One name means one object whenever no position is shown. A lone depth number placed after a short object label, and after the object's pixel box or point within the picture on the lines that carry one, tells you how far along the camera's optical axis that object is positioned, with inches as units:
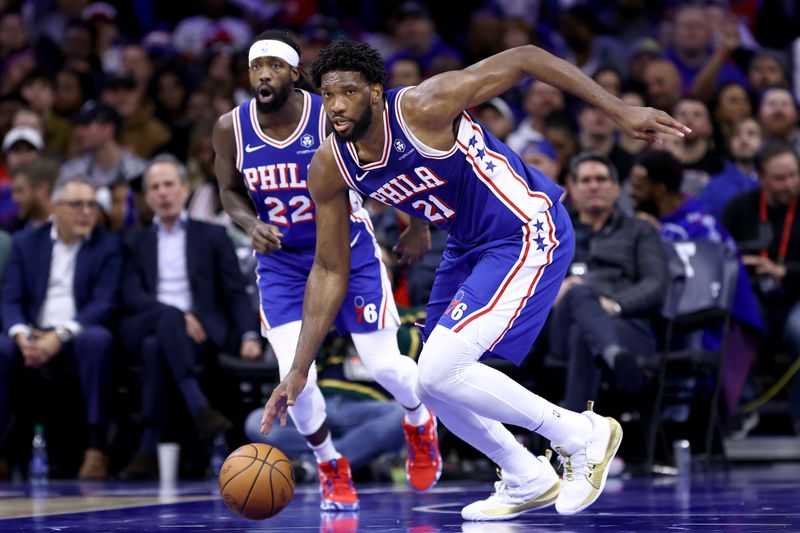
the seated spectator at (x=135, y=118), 867.6
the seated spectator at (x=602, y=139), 720.7
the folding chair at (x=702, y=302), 600.4
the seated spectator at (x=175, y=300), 636.6
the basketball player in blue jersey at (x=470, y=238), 362.9
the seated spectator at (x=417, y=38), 898.6
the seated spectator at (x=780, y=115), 732.6
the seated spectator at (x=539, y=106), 779.5
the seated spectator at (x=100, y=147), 806.0
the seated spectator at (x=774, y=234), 643.9
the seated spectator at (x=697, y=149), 719.0
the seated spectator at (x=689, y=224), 620.7
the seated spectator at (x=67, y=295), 648.4
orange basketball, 382.1
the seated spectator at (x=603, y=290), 564.0
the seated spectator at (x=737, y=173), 704.9
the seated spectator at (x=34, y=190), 720.7
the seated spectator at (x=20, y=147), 784.9
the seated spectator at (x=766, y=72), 795.8
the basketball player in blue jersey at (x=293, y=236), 438.6
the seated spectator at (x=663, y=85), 780.0
